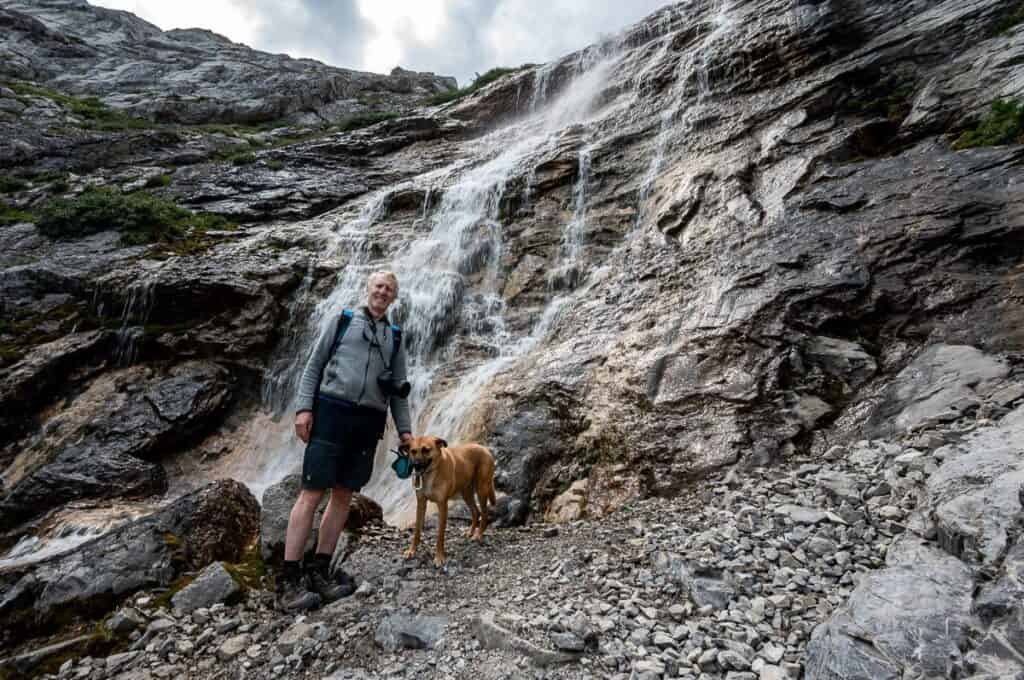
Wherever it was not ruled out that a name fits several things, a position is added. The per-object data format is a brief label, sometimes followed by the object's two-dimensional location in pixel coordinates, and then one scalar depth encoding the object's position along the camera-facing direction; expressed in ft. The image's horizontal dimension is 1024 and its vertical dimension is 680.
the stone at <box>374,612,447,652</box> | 12.28
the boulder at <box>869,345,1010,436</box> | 16.70
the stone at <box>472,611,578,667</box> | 10.68
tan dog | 16.56
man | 14.98
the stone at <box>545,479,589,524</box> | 20.51
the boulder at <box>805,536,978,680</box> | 8.35
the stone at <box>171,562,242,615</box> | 15.29
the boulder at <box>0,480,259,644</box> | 15.87
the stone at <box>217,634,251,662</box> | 13.20
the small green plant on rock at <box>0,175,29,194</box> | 76.38
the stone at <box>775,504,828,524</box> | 13.85
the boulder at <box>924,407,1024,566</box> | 9.64
